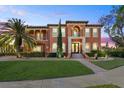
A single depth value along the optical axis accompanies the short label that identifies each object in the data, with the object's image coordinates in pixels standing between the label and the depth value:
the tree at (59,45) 15.19
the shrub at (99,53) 14.68
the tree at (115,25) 18.87
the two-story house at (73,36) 17.60
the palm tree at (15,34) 14.97
